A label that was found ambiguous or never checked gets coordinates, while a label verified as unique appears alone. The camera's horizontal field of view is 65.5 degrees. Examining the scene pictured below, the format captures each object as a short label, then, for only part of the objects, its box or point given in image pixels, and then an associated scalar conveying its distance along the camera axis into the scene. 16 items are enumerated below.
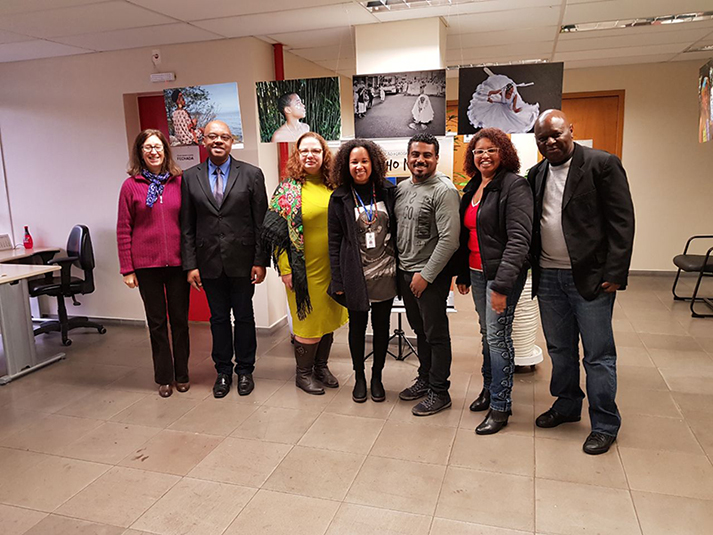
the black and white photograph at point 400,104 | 3.80
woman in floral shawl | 3.21
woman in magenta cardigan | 3.30
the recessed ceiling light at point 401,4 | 3.66
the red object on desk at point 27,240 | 5.25
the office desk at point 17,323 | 3.89
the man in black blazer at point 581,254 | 2.46
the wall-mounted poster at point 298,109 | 3.90
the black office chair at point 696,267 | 5.16
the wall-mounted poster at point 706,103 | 3.59
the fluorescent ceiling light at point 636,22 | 4.34
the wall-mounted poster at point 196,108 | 4.26
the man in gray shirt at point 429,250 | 2.86
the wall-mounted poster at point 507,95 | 3.50
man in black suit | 3.29
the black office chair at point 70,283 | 4.72
